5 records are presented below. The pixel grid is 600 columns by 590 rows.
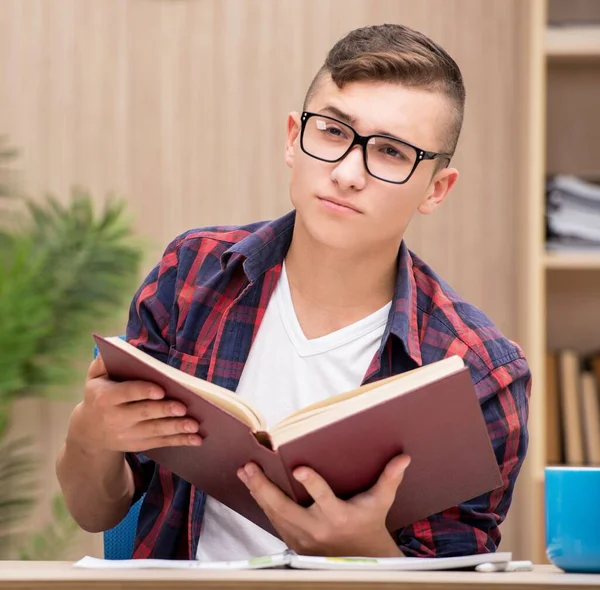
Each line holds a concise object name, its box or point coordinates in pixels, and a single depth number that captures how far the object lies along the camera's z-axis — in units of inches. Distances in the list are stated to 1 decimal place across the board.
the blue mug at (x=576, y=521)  72.4
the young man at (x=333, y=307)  82.9
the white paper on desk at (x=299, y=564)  70.3
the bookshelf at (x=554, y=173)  116.1
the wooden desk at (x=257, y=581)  67.7
